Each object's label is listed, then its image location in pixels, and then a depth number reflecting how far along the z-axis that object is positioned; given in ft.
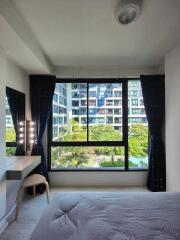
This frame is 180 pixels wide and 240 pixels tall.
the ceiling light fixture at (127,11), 4.30
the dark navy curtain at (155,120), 9.19
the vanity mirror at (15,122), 7.30
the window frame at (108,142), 9.74
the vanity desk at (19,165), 5.99
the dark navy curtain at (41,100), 9.25
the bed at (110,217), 3.14
